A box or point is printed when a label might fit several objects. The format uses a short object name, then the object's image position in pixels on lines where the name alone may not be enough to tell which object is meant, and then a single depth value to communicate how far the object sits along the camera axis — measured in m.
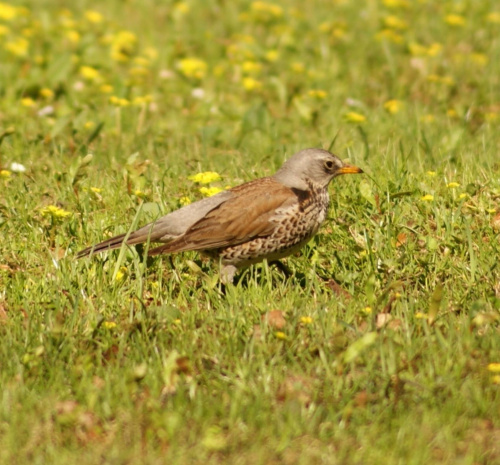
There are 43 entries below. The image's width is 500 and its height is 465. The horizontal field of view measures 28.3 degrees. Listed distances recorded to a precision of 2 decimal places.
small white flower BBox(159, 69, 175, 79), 11.12
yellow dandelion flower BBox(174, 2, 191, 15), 12.99
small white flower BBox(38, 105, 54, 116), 9.77
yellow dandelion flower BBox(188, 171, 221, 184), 7.16
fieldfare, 6.59
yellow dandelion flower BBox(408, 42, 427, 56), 11.30
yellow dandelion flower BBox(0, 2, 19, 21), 12.09
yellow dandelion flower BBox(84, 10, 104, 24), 12.51
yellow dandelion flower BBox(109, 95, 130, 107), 9.18
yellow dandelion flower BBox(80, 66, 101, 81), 10.36
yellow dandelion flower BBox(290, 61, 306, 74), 10.84
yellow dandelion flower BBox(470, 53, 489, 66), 11.20
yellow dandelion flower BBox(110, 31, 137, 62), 11.45
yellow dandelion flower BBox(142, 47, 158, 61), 11.63
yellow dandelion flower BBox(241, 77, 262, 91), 10.35
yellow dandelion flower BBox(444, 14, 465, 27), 12.06
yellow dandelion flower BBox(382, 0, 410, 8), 12.95
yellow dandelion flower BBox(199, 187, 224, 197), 7.21
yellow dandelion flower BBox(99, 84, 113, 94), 10.13
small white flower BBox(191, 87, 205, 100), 10.59
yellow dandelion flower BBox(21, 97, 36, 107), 9.80
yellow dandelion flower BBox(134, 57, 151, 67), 11.03
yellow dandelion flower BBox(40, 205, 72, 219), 6.84
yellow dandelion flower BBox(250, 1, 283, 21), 12.72
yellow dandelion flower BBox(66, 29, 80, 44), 11.52
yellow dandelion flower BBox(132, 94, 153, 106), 9.48
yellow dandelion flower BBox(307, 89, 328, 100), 9.66
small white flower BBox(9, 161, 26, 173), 7.97
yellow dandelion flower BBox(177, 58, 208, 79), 10.87
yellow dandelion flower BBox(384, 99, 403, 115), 9.80
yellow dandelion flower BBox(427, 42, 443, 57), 11.19
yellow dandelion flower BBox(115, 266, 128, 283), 6.37
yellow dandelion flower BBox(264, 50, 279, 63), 11.32
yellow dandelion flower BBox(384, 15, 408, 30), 12.05
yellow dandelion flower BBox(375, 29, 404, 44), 11.62
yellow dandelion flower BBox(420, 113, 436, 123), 9.54
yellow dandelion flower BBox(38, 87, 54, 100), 10.13
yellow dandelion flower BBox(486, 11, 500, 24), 12.30
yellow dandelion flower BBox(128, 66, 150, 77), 10.94
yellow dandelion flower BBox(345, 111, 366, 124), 8.76
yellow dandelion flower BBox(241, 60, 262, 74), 10.81
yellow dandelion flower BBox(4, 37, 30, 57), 10.91
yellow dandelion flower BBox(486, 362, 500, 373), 5.04
